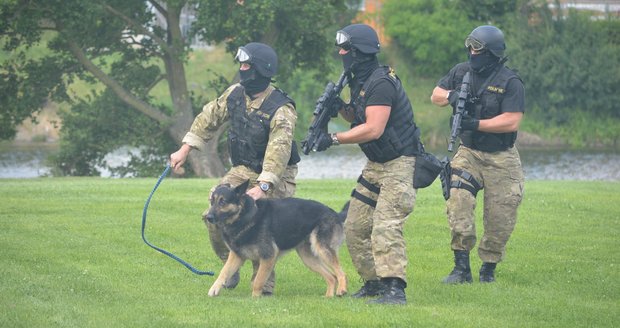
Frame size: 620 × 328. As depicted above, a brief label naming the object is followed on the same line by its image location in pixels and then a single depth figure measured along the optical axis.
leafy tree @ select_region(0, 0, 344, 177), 33.47
